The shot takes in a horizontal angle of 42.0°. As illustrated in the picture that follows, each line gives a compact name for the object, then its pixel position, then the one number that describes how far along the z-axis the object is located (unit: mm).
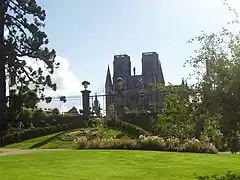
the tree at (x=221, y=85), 7434
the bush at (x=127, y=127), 21232
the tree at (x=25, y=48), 24081
